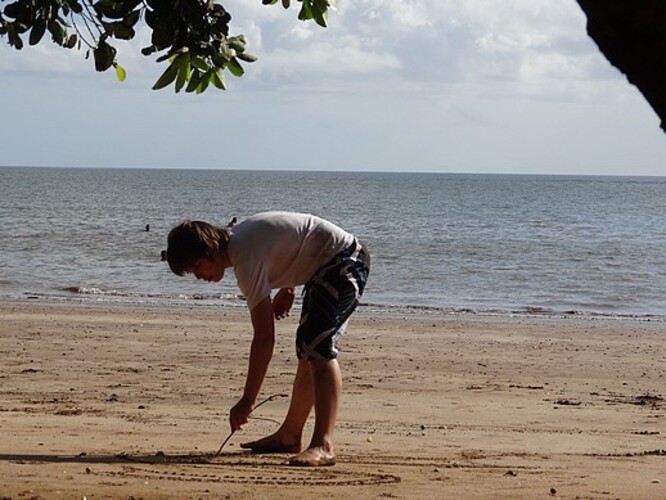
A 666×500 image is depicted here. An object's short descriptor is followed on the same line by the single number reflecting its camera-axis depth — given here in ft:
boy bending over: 27.03
